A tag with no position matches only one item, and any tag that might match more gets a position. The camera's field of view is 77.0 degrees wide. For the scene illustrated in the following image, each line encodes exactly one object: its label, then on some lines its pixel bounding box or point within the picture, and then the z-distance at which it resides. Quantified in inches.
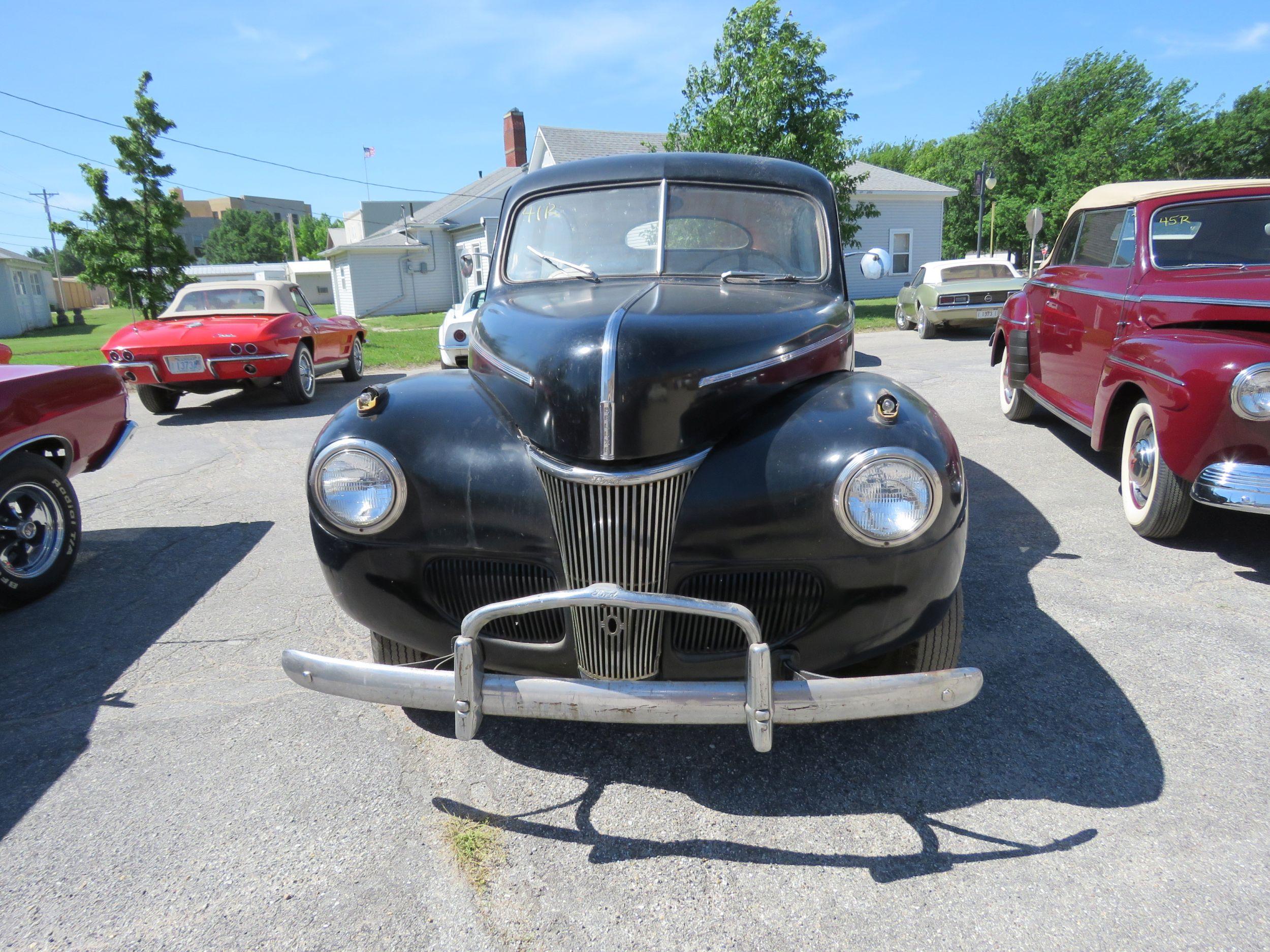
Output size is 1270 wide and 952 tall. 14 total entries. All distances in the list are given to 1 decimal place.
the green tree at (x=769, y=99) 671.8
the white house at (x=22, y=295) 1295.5
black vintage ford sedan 81.5
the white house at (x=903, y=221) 1034.7
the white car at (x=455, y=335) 419.8
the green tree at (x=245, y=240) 3169.3
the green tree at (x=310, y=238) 3442.4
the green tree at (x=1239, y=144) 1469.0
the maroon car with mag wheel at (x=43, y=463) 150.4
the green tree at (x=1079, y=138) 1366.9
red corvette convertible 341.4
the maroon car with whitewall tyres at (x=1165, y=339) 144.7
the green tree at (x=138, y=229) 649.6
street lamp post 962.8
